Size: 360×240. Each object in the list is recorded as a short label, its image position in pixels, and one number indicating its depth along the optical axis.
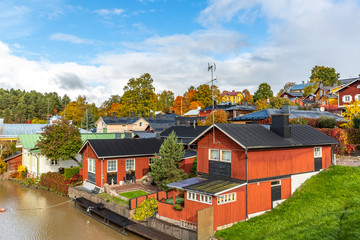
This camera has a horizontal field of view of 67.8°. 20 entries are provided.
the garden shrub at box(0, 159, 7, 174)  37.09
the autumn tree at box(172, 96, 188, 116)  90.88
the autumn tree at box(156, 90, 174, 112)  111.39
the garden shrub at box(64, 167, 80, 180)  28.47
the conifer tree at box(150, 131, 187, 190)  19.72
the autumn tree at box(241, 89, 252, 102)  106.31
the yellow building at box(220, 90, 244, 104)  108.56
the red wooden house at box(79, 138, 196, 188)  24.28
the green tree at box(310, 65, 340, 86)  82.44
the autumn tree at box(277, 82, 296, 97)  119.62
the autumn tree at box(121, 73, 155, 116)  63.33
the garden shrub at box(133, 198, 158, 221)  18.17
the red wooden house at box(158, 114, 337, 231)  14.98
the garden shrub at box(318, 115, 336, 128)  29.02
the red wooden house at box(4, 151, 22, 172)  37.85
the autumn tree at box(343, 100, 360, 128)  27.94
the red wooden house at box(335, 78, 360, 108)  45.47
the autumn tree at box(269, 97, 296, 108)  51.05
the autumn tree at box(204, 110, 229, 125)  39.56
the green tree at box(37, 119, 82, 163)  28.73
